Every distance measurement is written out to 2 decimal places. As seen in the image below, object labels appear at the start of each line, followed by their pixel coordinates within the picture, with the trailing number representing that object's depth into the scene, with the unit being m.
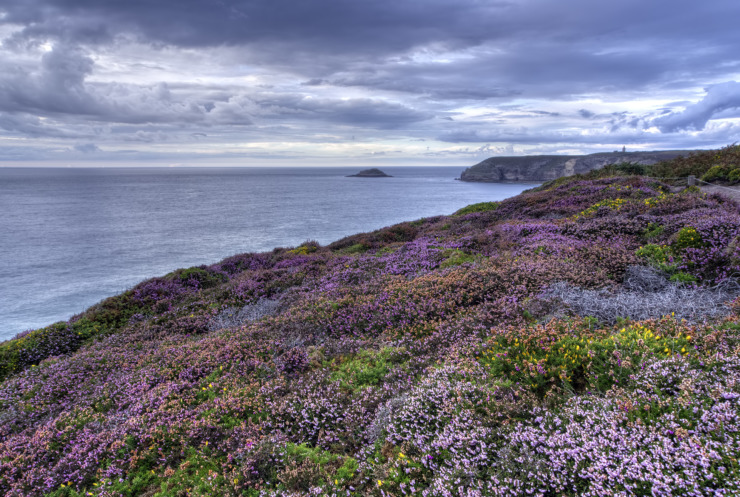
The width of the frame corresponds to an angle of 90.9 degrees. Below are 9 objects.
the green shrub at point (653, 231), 12.74
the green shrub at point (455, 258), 13.79
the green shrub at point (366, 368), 7.08
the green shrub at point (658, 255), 9.85
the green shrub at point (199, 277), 19.17
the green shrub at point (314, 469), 4.69
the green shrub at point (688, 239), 10.31
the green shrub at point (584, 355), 5.05
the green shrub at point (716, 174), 25.76
